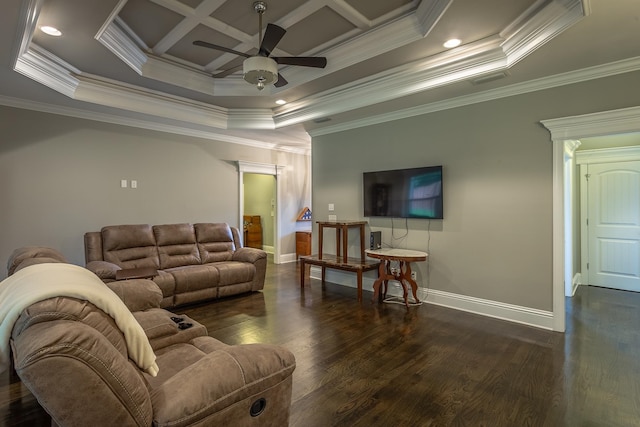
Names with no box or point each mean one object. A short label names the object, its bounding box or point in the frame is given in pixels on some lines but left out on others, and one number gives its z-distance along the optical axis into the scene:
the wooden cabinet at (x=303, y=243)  7.38
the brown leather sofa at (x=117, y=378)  0.93
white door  4.79
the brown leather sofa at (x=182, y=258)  4.19
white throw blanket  1.02
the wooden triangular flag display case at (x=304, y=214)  7.69
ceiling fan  2.74
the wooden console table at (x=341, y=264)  4.46
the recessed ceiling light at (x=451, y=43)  3.17
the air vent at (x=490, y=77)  3.33
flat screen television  4.25
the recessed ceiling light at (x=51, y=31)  2.88
